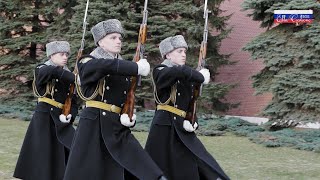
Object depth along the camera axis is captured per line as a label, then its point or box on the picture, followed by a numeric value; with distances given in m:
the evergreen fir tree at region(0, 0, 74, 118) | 17.02
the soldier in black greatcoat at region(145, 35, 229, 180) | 5.54
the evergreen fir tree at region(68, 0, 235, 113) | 14.45
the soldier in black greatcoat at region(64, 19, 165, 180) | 4.79
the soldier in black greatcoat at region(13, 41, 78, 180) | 6.55
